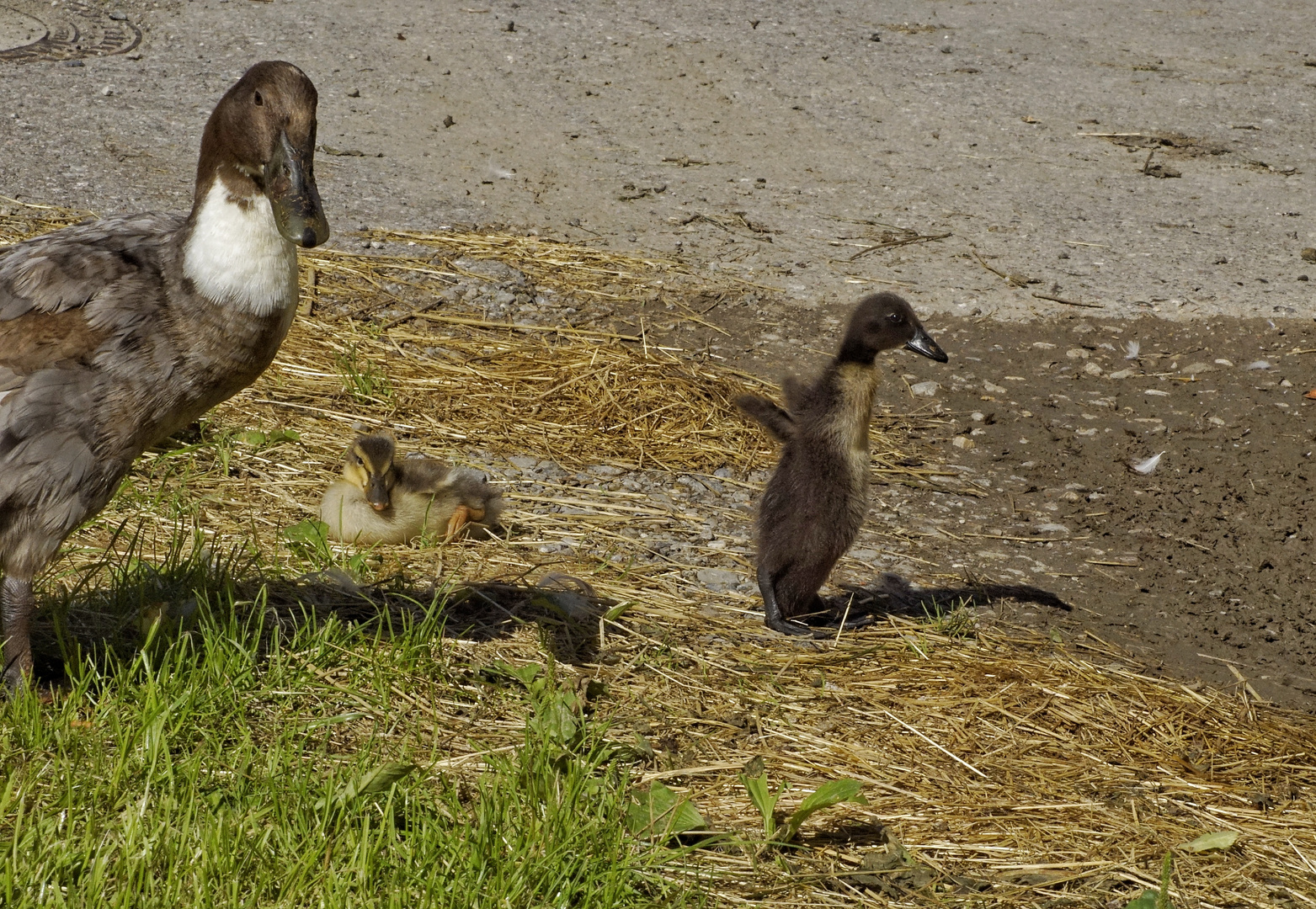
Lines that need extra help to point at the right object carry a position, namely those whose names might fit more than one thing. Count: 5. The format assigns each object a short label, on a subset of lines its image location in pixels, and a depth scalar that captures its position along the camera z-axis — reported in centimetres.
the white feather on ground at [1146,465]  1167
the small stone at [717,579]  969
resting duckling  927
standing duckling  917
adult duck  658
